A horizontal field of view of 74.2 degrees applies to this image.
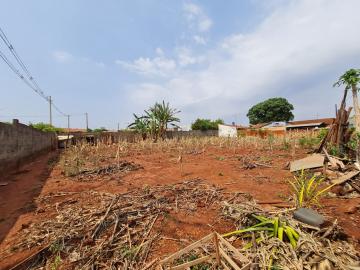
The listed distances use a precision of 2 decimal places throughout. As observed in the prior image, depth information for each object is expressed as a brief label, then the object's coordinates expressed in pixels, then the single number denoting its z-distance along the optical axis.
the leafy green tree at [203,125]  33.01
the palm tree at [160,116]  21.94
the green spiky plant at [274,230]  2.74
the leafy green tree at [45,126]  25.27
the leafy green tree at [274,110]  43.03
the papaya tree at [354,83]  8.84
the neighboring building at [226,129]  31.61
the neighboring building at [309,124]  31.87
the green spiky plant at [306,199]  3.65
